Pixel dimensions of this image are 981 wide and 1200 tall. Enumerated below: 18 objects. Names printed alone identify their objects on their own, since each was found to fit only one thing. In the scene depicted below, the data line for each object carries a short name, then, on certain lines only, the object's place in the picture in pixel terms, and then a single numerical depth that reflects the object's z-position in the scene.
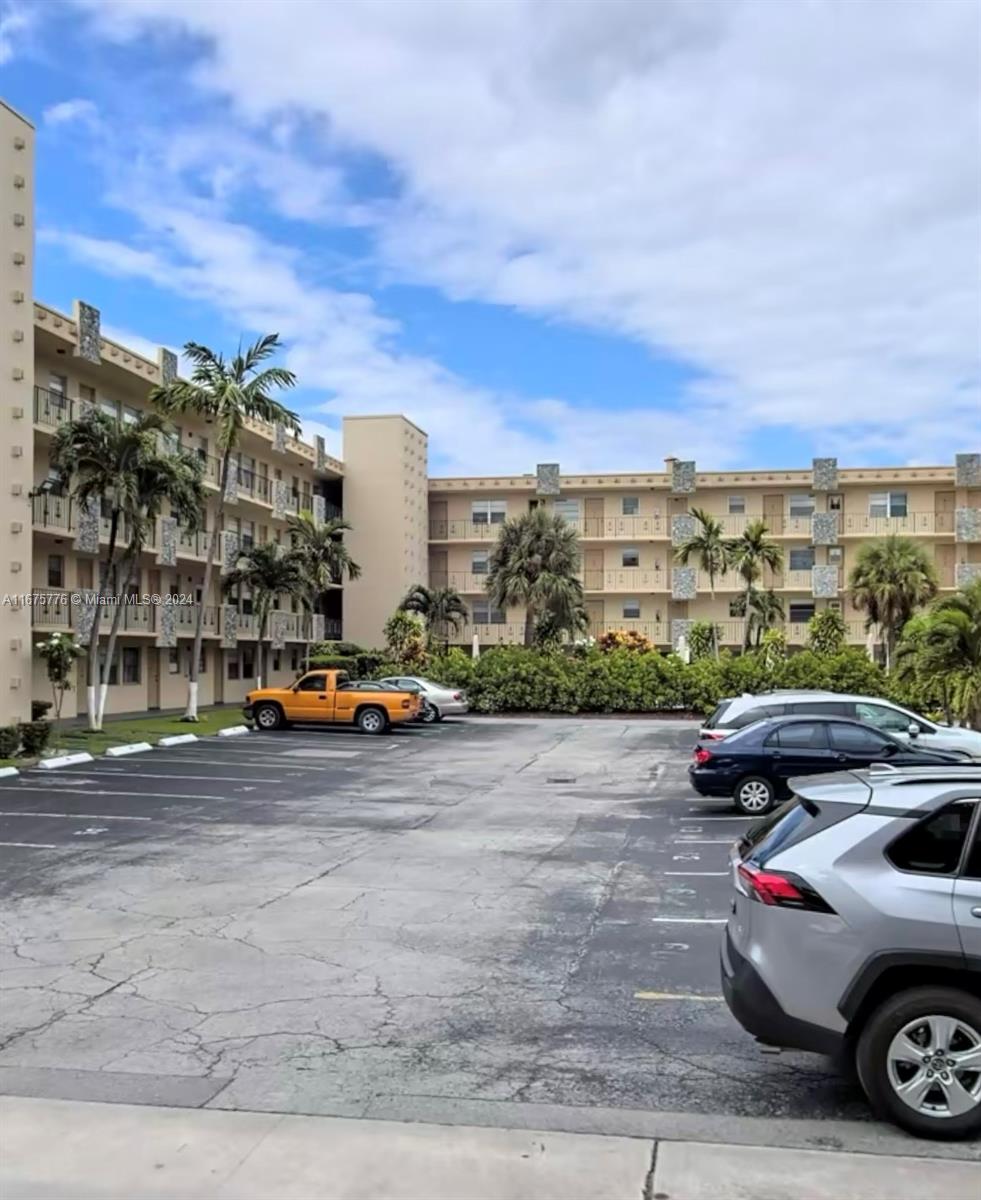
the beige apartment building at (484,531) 41.31
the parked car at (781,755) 15.16
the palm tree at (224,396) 30.64
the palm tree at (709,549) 46.22
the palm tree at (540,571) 41.59
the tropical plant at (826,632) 42.08
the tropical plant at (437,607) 51.00
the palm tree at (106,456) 25.98
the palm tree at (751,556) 45.78
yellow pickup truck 30.35
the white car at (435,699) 34.69
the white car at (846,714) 16.62
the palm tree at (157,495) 26.56
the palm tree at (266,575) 38.34
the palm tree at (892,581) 39.09
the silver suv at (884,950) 4.99
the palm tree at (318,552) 40.09
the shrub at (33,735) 21.72
